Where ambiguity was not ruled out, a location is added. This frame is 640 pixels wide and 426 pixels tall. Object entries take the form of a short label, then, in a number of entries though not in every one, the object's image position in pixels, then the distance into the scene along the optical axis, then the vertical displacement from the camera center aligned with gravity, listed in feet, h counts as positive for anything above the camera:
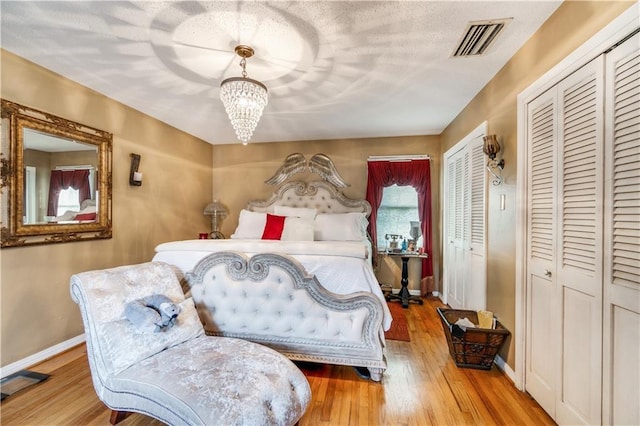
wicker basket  6.95 -3.40
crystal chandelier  6.46 +2.71
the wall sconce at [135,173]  10.46 +1.41
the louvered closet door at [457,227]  10.22 -0.55
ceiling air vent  5.74 +3.96
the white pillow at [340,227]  12.51 -0.70
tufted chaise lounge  4.10 -2.74
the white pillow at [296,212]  13.19 -0.01
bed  6.65 -2.11
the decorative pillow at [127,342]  4.94 -2.54
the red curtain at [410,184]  13.35 +1.39
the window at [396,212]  14.28 +0.03
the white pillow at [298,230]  11.63 -0.78
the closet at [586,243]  3.95 -0.48
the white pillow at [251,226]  12.82 -0.70
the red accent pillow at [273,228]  11.93 -0.73
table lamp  14.62 -0.18
